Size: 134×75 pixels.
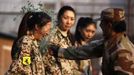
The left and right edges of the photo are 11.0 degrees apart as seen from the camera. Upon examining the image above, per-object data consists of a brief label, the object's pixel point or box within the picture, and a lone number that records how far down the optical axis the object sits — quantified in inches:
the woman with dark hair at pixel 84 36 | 329.4
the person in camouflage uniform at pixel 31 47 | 271.0
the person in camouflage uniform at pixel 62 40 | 309.1
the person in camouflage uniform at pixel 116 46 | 229.1
